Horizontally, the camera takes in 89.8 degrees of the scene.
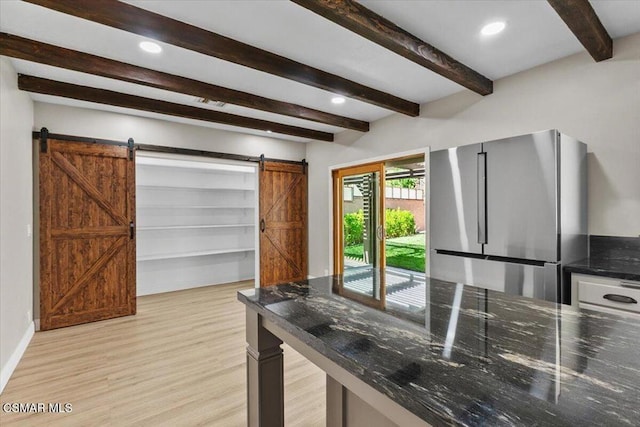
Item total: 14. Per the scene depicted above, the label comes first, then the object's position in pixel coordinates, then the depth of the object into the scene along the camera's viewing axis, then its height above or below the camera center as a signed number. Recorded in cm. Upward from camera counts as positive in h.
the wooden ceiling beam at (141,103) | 315 +126
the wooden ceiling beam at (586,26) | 193 +124
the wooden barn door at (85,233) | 370 -24
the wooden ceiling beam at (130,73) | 244 +125
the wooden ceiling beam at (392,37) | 189 +122
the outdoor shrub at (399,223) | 870 -29
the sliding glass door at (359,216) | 472 -6
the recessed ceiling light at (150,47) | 252 +134
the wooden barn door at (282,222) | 548 -17
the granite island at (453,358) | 67 -40
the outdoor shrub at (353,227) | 510 -24
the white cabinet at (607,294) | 203 -55
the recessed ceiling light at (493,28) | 231 +135
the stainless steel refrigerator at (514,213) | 237 -1
